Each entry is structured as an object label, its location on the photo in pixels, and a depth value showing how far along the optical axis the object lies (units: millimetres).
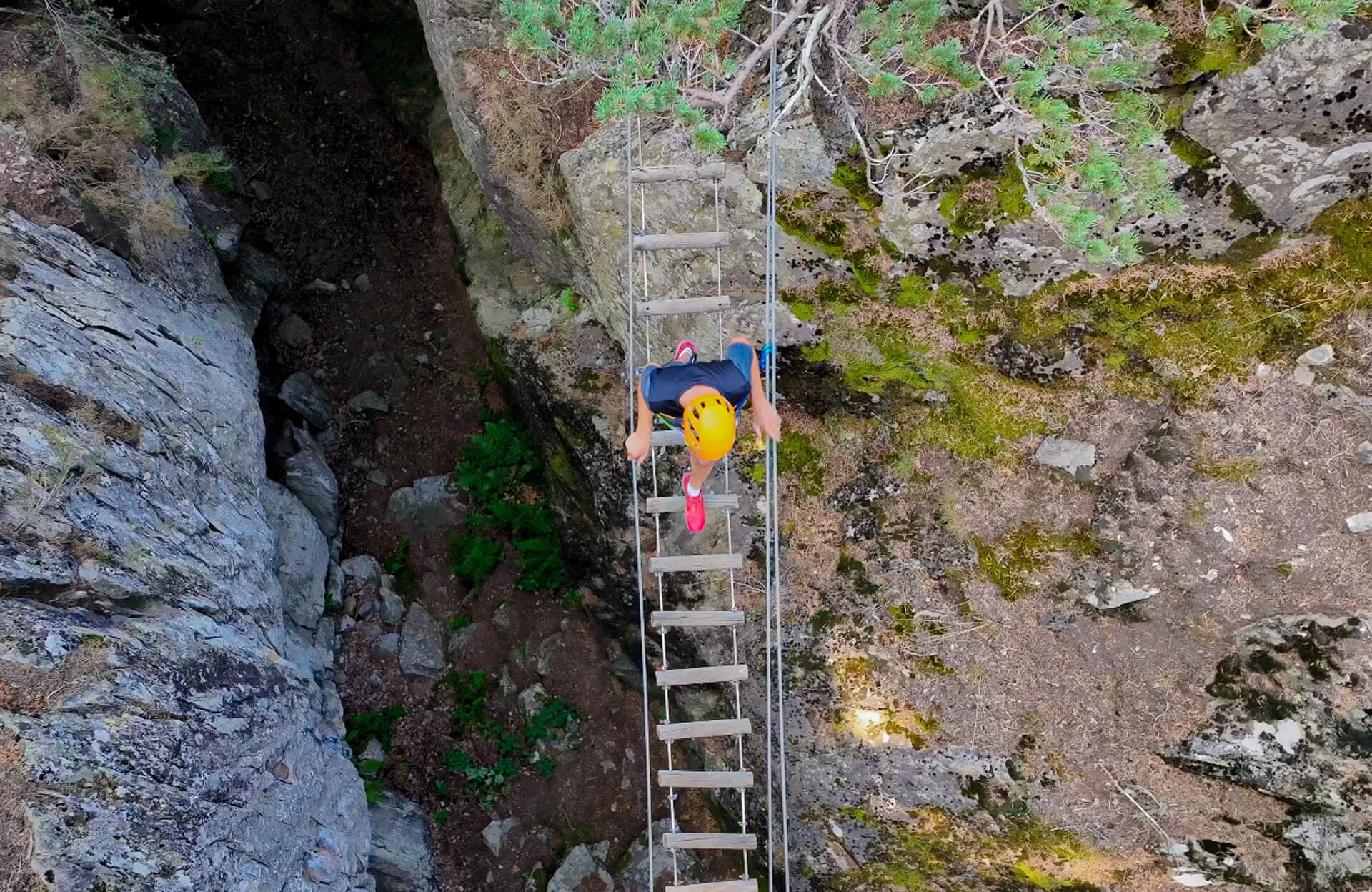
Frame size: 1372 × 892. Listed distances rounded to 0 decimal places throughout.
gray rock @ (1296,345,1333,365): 6414
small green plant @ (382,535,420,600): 11781
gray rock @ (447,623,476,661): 11539
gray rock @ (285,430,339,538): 11258
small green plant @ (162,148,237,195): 9680
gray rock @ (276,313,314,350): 12289
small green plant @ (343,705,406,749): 10680
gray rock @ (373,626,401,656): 11320
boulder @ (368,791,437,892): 9859
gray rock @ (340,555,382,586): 11594
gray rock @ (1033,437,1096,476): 7238
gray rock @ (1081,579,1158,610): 7121
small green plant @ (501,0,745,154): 6328
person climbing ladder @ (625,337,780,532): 5703
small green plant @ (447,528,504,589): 11625
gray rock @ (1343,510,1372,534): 6395
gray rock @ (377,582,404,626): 11516
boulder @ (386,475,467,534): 12133
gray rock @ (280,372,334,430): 11898
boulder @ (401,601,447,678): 11328
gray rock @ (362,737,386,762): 10664
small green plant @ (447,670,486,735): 11117
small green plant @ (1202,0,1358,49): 5020
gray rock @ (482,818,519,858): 10656
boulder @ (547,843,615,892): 10336
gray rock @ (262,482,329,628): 10055
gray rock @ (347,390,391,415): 12469
